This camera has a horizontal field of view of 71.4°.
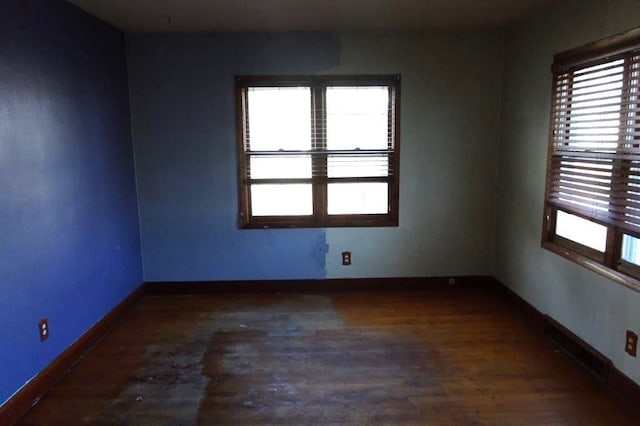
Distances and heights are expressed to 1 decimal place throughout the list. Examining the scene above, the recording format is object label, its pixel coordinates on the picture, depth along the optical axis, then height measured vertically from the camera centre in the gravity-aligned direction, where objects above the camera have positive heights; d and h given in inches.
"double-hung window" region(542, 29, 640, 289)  95.8 -1.7
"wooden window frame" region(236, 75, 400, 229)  156.6 -1.8
